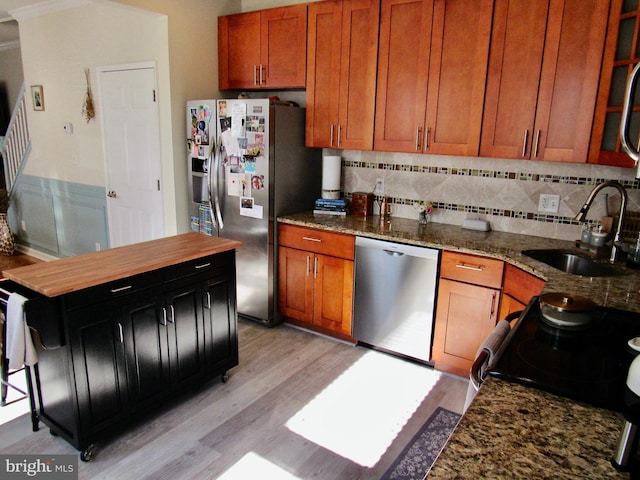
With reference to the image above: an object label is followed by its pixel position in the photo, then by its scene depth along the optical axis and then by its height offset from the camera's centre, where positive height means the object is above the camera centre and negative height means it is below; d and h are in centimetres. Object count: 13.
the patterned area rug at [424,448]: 209 -149
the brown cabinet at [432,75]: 273 +44
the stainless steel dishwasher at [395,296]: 287 -99
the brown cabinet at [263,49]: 337 +70
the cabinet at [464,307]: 264 -96
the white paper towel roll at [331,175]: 358 -26
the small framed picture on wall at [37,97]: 493 +41
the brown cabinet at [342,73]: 308 +49
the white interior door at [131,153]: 378 -14
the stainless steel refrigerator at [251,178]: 325 -28
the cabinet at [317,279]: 320 -100
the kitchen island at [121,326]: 196 -90
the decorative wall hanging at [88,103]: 428 +31
